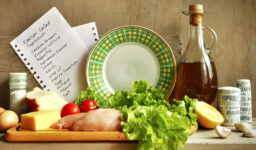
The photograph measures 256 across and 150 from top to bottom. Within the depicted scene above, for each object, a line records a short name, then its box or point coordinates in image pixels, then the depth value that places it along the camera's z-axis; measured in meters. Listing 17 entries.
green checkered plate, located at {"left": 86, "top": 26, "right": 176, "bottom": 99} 1.03
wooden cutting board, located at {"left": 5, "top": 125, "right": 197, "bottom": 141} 0.70
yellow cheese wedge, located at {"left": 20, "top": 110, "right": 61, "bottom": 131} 0.72
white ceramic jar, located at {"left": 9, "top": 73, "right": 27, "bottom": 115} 0.97
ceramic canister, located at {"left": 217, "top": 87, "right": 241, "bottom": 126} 0.86
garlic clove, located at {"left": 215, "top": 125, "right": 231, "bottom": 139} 0.73
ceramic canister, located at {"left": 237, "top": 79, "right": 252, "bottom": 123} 0.93
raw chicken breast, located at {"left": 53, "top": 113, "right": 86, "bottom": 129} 0.76
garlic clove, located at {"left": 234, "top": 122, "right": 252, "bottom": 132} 0.77
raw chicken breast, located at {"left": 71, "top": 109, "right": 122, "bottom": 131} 0.72
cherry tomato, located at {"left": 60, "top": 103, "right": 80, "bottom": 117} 0.89
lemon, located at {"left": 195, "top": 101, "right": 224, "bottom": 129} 0.81
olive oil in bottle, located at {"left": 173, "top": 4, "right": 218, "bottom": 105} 0.92
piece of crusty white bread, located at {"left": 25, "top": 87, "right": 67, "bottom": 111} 0.91
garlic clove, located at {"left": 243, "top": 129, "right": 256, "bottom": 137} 0.74
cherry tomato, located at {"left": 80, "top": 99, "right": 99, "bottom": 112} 0.93
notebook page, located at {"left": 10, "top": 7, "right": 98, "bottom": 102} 1.09
